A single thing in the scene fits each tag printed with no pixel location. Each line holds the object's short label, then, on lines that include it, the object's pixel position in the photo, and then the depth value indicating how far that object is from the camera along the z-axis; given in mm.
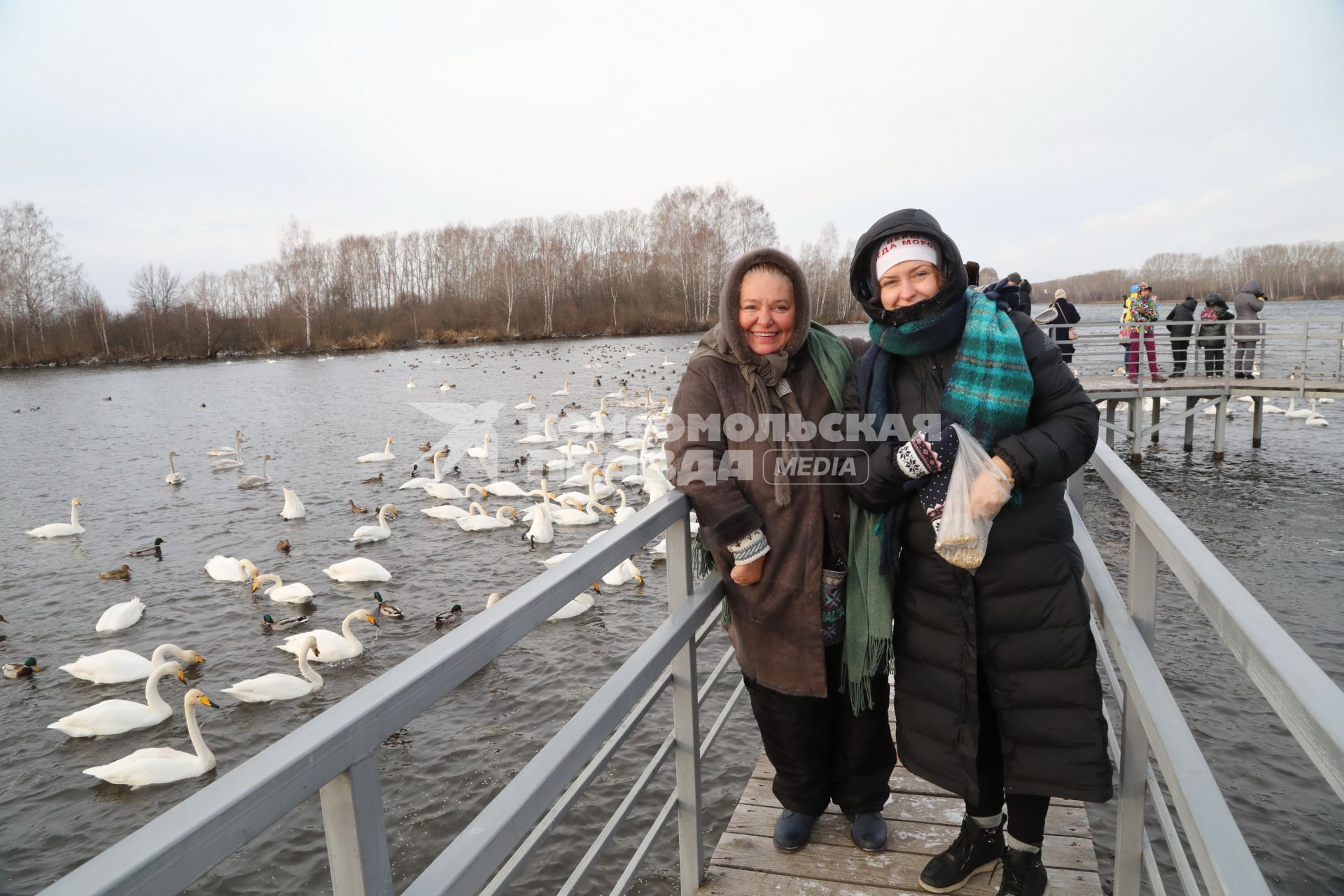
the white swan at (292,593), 9406
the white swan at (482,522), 12117
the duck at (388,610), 8945
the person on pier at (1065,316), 14773
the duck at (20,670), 7945
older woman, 2344
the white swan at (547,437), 19297
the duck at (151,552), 11680
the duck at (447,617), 8688
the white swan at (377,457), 17500
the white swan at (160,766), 6105
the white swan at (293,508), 13320
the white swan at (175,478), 16562
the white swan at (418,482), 14922
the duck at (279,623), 8914
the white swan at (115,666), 7730
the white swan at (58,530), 12859
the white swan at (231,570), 10312
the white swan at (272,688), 7219
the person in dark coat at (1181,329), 16180
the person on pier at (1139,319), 14938
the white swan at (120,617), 8977
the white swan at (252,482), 15891
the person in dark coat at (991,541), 2105
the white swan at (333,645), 7934
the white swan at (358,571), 9977
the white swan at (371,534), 11664
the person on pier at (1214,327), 15865
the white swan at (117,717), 6840
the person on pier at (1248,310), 15867
